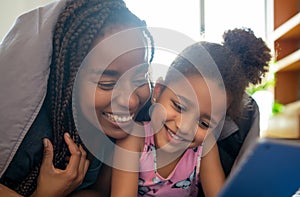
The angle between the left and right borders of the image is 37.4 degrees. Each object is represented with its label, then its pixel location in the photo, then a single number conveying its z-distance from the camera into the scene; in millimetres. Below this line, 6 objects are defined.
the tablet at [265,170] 308
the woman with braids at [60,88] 809
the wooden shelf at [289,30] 2295
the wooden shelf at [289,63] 2268
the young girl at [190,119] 857
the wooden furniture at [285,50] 2541
